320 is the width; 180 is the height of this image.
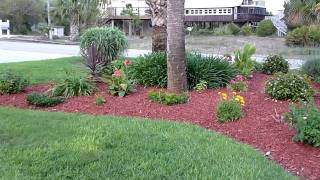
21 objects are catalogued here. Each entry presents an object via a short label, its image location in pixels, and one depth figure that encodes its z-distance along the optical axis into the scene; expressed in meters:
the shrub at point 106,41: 10.56
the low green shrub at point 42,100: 6.99
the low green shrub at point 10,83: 7.72
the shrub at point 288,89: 6.65
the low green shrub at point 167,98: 6.67
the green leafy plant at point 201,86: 7.52
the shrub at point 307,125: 4.73
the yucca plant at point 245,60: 9.24
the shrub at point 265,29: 31.48
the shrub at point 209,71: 7.76
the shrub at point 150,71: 7.82
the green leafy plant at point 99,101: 6.89
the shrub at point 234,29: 32.07
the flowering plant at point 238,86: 7.45
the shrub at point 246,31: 31.64
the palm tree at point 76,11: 29.71
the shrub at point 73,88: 7.53
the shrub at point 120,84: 7.35
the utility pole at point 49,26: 34.36
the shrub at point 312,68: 9.73
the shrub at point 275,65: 10.36
